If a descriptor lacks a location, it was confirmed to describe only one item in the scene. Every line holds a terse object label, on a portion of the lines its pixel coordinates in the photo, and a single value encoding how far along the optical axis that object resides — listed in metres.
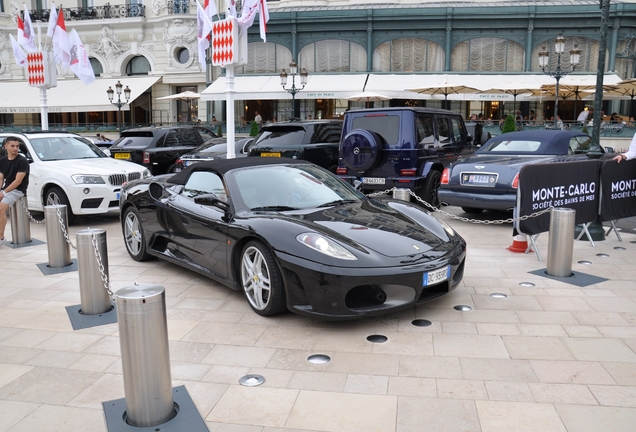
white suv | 9.80
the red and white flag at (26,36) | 17.59
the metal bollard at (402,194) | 8.93
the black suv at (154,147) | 14.69
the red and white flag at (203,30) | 12.30
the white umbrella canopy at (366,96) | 23.41
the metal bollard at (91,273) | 5.31
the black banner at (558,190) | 7.44
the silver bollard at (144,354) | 3.34
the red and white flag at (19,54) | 19.21
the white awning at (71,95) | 32.31
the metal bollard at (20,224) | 8.56
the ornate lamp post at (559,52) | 19.75
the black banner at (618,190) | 8.44
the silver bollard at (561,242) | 6.44
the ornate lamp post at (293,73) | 22.77
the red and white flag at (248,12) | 11.25
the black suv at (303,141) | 12.01
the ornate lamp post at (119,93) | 29.02
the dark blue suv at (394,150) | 10.43
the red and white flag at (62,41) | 16.91
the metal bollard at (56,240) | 6.86
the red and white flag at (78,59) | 17.06
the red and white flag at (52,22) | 17.33
